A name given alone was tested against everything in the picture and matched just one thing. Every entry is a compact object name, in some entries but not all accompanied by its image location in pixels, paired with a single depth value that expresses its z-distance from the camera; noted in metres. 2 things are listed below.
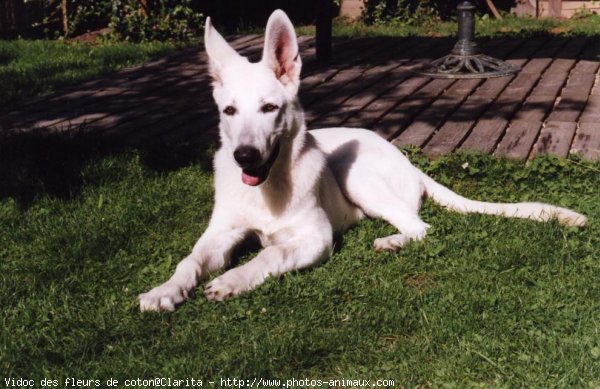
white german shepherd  3.73
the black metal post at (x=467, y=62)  8.03
